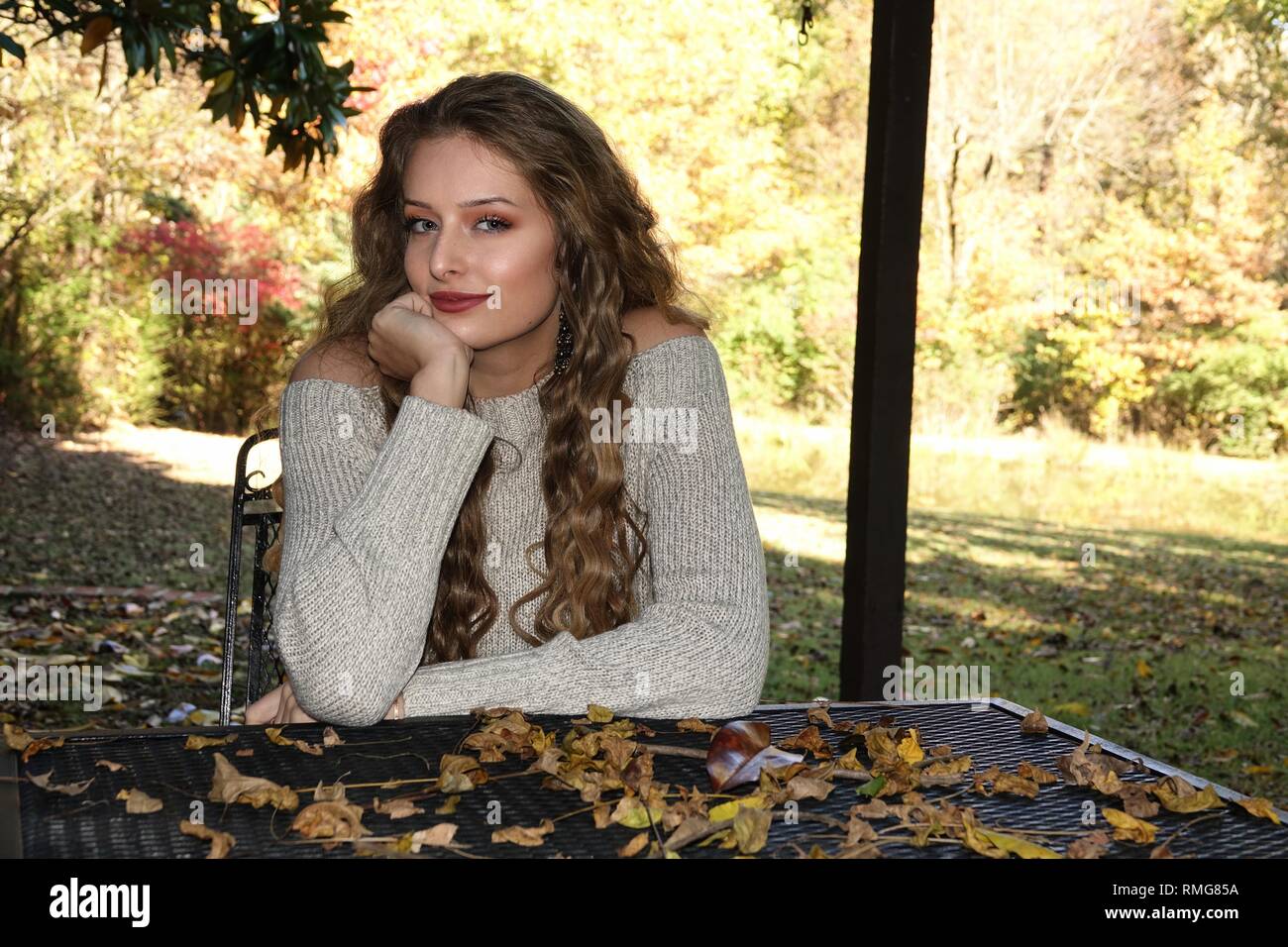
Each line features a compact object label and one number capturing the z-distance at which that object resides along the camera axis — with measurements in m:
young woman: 1.57
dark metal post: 2.62
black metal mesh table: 1.01
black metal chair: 2.15
